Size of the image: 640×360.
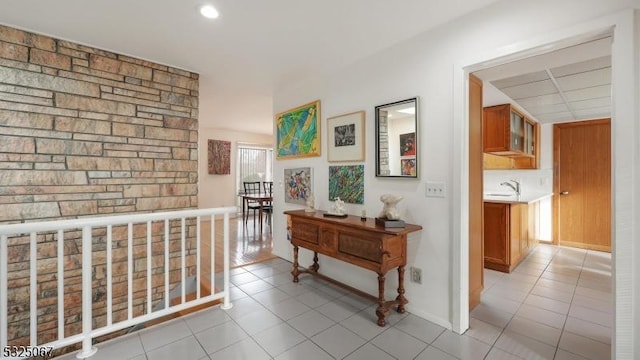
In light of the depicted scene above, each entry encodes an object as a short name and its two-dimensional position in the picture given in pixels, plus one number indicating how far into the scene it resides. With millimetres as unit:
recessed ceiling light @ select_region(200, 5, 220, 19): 1962
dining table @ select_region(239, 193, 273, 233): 5379
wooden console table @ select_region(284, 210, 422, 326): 2111
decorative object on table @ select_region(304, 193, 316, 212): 3045
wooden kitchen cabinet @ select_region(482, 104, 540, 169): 3510
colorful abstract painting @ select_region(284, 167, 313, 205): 3430
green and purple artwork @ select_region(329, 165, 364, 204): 2811
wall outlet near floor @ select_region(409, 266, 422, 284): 2318
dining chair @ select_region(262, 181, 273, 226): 5868
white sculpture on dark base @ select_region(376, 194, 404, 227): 2180
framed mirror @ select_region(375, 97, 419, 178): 2328
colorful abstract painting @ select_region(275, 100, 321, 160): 3311
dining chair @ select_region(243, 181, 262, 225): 6768
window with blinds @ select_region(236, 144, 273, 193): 7629
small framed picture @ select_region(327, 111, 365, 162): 2783
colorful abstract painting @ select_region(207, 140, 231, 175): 6938
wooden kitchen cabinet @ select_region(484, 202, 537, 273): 3236
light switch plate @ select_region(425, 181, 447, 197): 2154
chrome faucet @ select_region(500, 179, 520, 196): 4354
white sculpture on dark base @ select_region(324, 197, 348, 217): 2694
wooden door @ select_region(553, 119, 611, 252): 4273
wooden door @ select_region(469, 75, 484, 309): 2395
